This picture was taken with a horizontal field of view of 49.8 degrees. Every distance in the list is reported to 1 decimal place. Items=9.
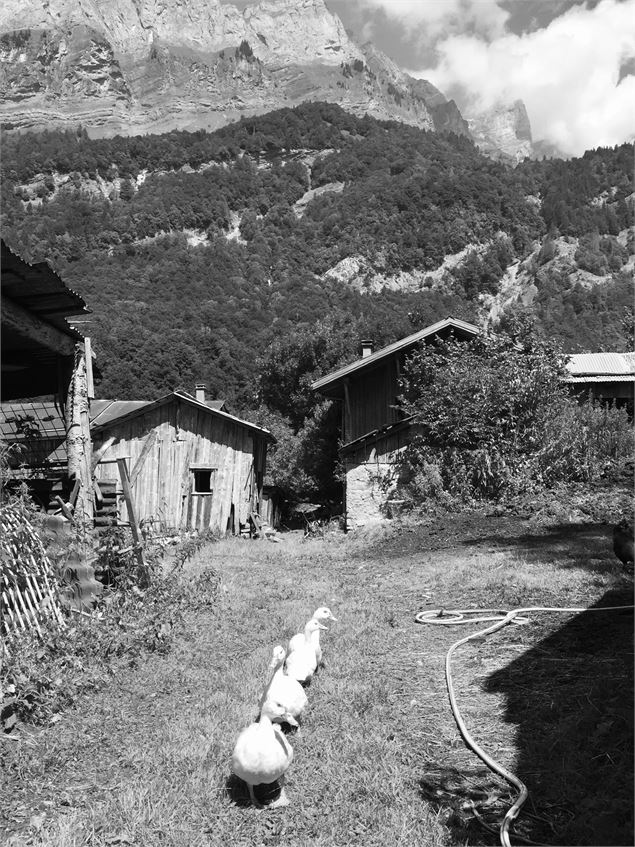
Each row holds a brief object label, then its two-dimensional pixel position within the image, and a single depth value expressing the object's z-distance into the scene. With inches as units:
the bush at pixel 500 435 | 687.1
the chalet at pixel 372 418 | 751.1
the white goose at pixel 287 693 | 190.4
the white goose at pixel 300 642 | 240.2
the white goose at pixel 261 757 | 155.0
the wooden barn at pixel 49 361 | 281.9
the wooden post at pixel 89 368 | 377.8
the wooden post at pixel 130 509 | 316.5
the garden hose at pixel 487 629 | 141.4
